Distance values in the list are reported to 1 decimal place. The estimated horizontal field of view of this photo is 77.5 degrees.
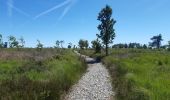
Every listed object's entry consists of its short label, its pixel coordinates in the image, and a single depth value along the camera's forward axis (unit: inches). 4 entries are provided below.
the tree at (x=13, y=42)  1719.6
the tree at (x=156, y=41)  2829.2
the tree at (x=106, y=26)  1003.8
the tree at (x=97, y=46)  1180.8
